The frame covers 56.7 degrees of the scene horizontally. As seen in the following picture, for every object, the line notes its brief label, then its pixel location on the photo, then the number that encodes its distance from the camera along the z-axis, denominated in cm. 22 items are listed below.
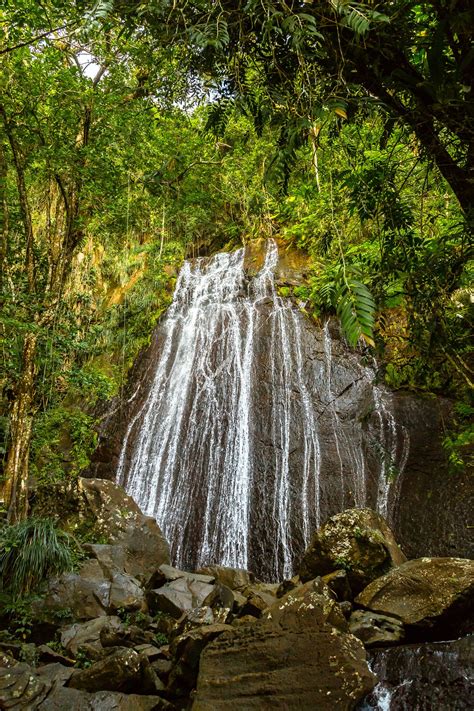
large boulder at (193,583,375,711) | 301
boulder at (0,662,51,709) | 337
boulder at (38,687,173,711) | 337
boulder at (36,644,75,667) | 420
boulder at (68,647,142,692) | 362
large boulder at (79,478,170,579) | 677
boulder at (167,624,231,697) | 379
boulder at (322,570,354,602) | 500
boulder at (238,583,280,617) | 499
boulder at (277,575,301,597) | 546
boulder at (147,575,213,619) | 516
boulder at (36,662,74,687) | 373
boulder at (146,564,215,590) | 583
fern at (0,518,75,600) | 504
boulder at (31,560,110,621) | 496
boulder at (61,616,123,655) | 442
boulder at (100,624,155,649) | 436
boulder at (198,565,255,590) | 623
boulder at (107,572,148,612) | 525
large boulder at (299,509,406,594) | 527
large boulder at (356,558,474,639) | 416
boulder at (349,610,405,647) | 406
